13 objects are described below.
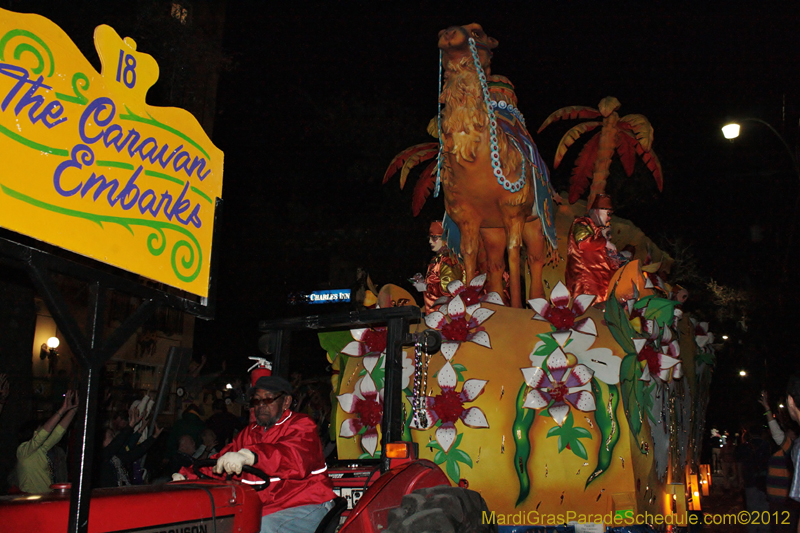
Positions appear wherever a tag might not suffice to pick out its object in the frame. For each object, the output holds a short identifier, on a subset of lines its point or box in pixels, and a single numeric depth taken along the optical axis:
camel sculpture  7.73
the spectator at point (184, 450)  7.97
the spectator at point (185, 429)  8.57
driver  4.05
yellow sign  2.51
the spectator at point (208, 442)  8.43
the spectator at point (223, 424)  9.20
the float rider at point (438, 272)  9.20
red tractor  2.93
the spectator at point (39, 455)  6.03
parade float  6.80
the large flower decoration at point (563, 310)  7.04
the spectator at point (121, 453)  6.89
